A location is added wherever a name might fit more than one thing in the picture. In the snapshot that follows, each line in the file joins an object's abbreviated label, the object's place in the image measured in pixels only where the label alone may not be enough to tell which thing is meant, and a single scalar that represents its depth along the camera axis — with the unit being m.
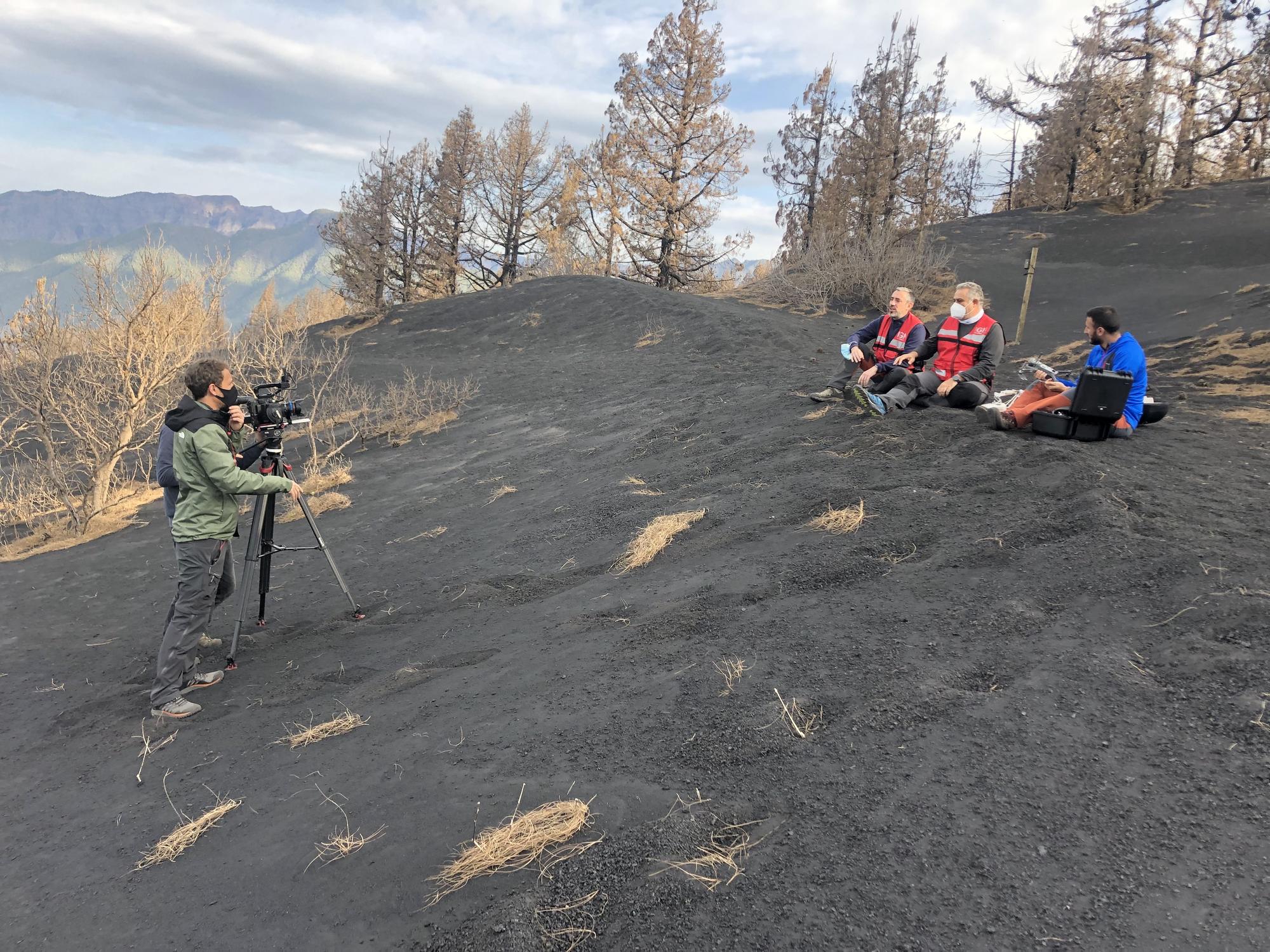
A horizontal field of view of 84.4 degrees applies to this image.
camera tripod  4.63
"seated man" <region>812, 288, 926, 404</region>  7.04
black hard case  5.47
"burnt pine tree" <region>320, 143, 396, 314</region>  32.25
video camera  4.53
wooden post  14.03
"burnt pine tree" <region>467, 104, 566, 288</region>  32.72
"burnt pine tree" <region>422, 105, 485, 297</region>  33.00
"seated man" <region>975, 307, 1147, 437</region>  5.68
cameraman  4.16
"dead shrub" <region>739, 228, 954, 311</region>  19.34
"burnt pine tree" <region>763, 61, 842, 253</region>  32.69
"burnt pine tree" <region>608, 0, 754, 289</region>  27.08
